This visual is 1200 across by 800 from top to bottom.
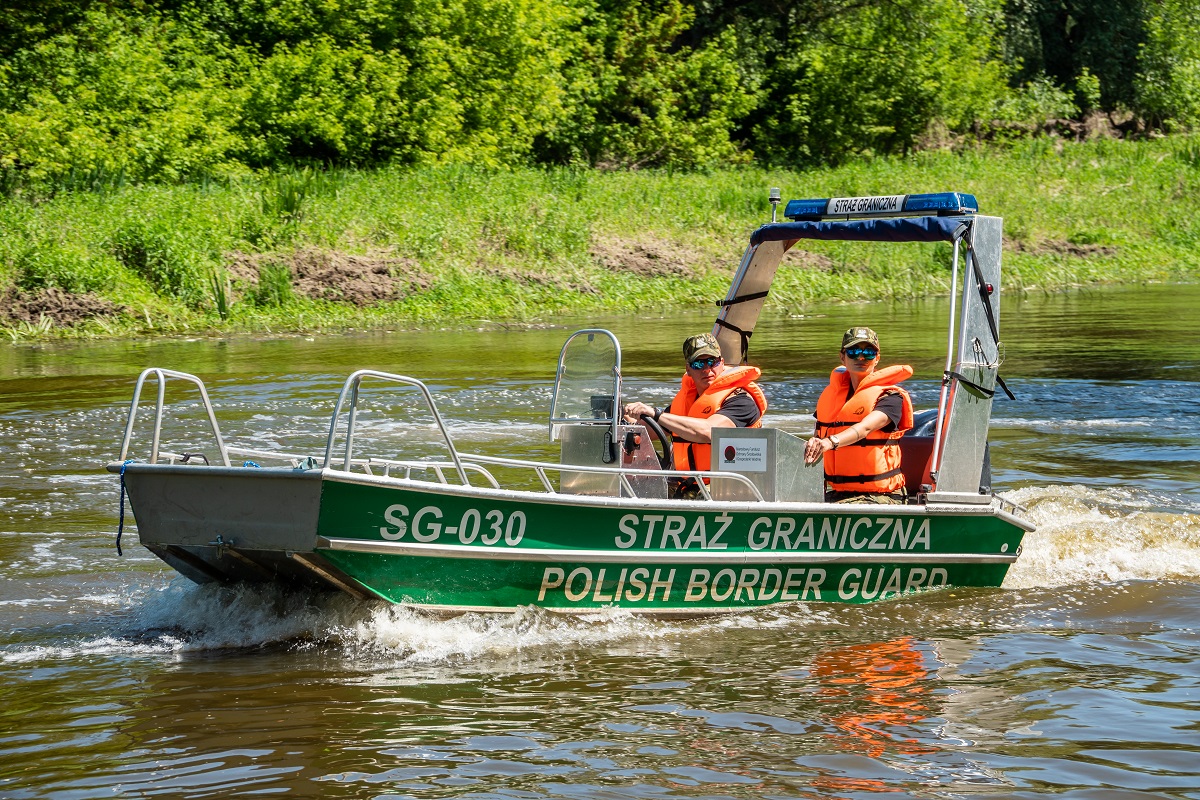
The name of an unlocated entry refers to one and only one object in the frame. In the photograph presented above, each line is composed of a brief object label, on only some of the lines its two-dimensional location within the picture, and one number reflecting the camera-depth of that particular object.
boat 12.76
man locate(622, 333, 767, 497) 16.30
